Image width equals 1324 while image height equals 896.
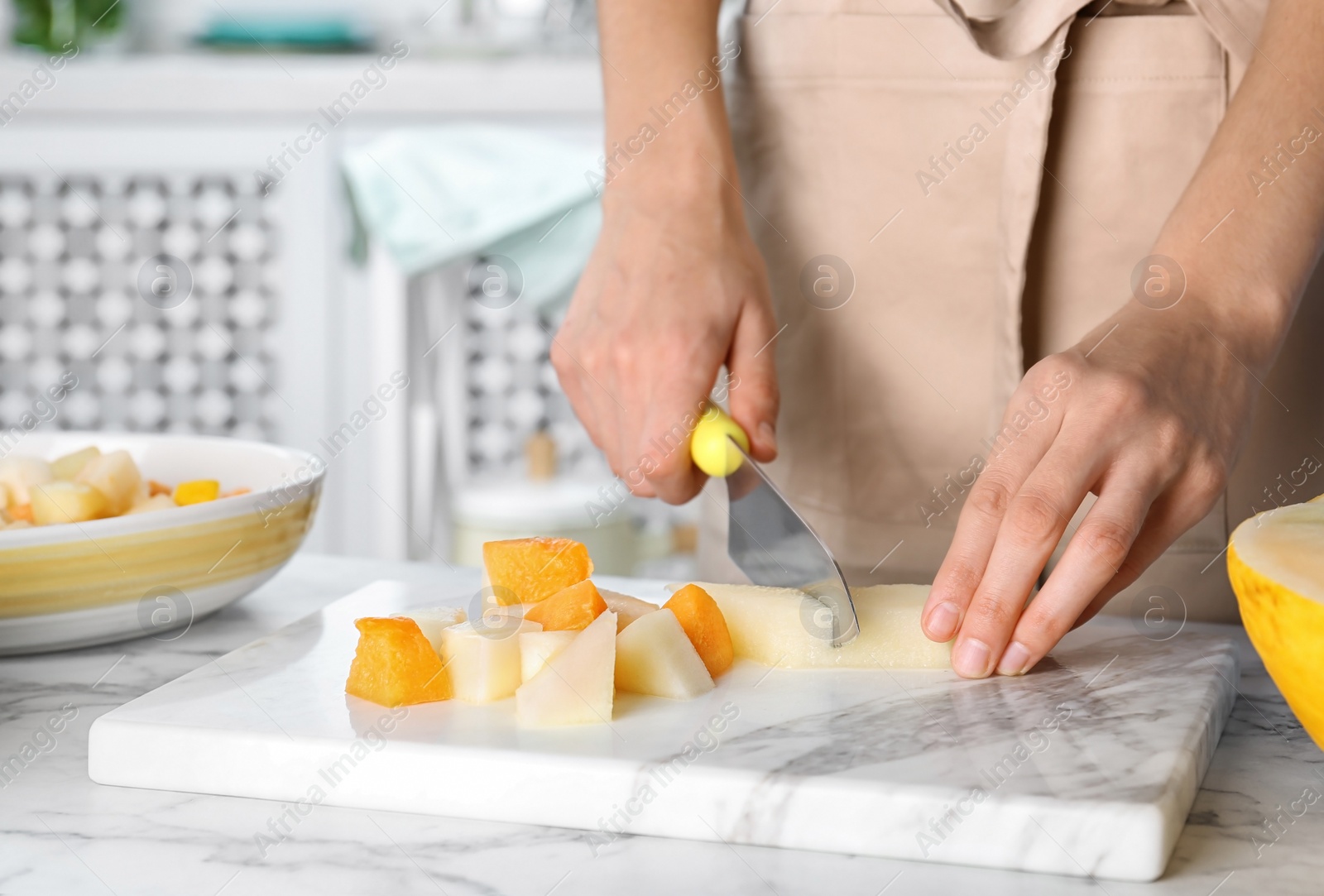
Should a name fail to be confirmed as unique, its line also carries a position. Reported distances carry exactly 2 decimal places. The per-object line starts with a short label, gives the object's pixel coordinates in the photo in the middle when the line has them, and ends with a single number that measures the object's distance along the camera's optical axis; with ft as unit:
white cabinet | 9.38
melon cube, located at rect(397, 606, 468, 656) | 3.63
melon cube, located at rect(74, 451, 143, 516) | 3.95
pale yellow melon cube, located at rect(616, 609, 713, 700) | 3.56
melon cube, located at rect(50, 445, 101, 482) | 4.02
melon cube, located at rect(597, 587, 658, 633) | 3.66
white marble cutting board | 3.29
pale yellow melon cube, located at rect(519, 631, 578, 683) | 3.54
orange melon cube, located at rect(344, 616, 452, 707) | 3.54
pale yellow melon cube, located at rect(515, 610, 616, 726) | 3.48
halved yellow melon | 3.19
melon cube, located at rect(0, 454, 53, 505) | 3.95
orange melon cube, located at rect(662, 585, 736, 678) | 3.65
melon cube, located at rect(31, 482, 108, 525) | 3.85
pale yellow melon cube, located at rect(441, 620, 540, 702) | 3.54
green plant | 10.01
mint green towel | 8.57
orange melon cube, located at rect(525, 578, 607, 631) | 3.60
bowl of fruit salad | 3.69
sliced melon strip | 3.68
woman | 3.65
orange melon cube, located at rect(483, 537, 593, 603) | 3.72
